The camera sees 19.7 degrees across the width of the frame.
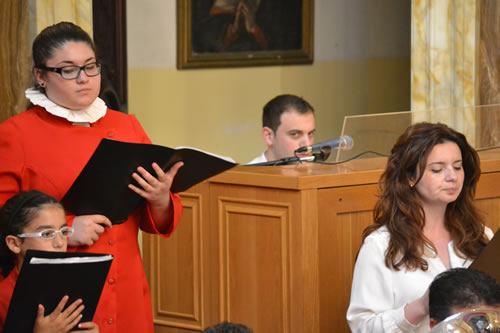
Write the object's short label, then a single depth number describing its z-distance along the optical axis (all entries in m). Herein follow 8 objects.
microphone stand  6.87
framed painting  12.49
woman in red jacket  4.86
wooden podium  6.21
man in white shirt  9.00
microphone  6.81
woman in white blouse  5.49
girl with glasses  4.61
